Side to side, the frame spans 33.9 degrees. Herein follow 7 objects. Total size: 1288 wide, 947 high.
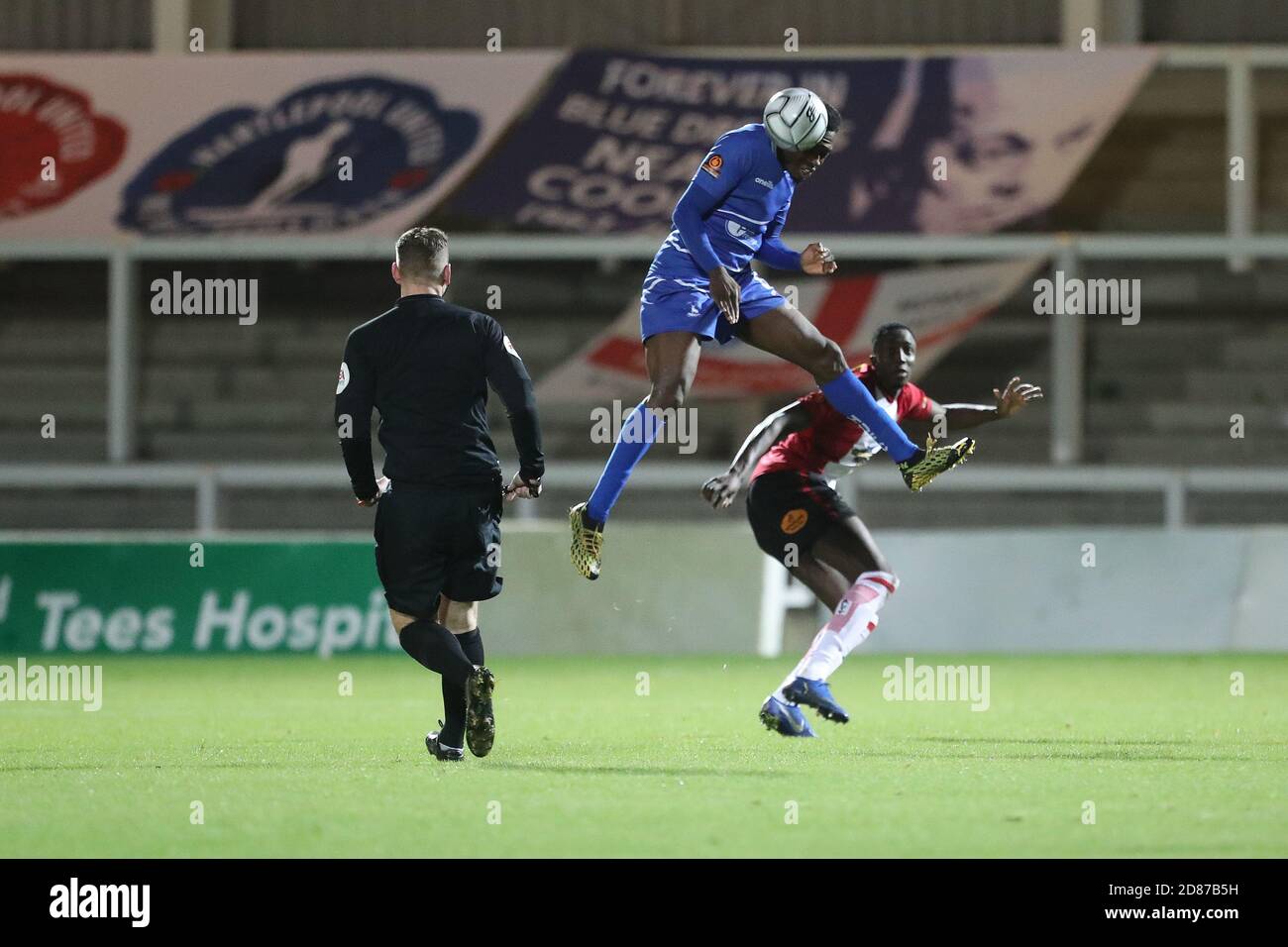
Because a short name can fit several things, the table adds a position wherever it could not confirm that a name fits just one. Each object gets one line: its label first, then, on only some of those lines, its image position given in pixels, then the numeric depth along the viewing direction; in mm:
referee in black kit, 8062
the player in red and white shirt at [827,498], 9211
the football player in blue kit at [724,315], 8820
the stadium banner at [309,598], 15570
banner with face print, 18484
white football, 8750
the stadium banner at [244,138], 18688
